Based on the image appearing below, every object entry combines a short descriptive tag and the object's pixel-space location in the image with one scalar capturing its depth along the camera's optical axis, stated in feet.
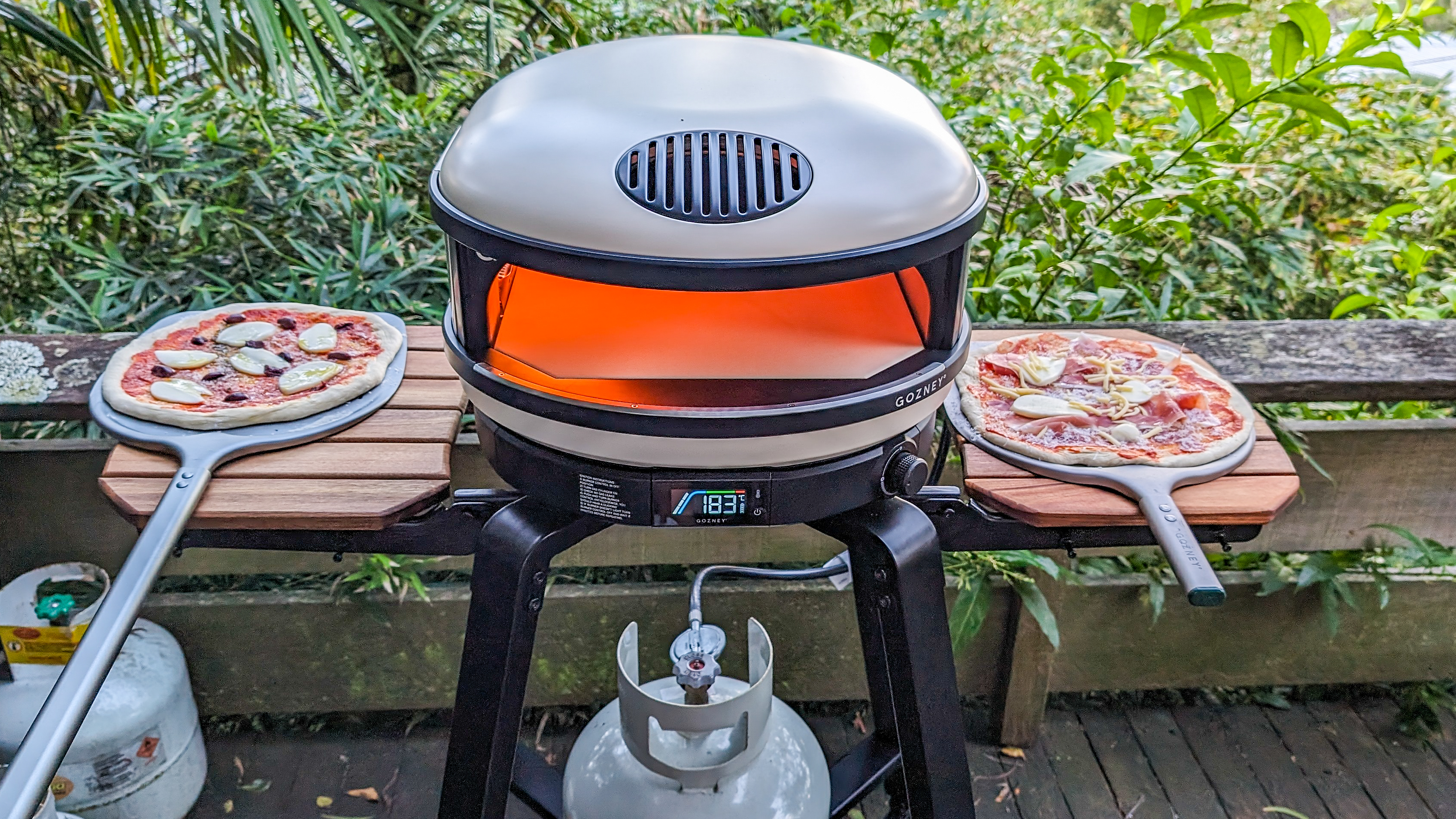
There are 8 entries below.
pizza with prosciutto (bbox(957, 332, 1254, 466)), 4.62
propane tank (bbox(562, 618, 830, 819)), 4.73
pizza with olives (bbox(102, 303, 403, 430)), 4.76
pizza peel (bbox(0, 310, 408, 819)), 3.17
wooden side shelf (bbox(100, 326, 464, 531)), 4.23
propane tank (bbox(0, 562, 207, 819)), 5.78
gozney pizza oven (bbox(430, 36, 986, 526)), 3.42
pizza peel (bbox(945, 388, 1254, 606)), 3.85
